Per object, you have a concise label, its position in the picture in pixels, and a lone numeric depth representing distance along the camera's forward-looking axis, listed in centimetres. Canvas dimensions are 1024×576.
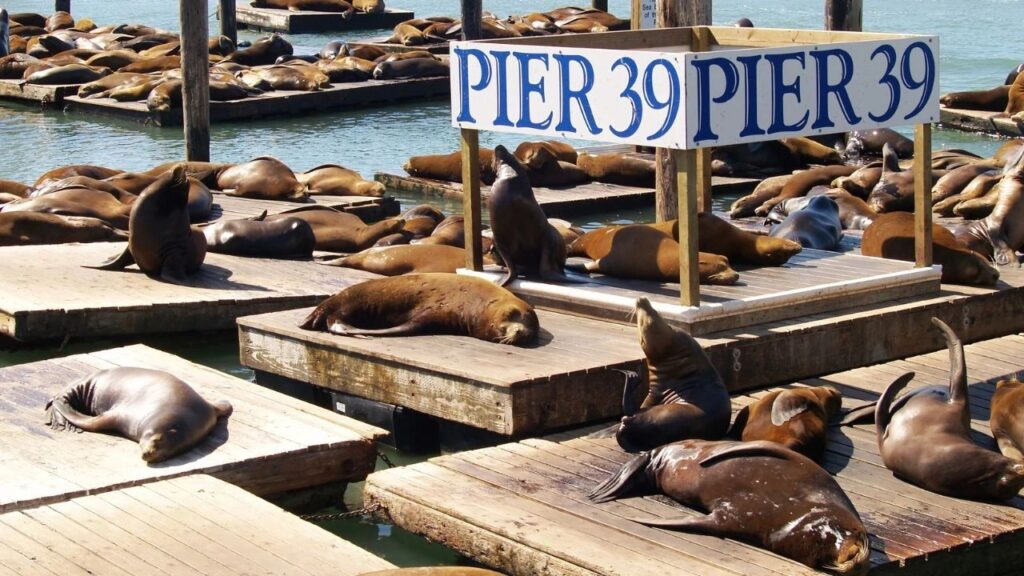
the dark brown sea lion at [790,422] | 1022
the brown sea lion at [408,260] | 1563
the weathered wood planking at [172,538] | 866
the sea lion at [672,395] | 1045
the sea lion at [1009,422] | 1014
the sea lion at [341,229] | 1870
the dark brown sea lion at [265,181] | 2211
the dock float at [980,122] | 3177
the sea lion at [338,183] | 2289
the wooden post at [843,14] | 2908
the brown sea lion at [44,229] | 1889
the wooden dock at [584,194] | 2300
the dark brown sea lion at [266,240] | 1825
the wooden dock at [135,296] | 1516
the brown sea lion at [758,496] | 852
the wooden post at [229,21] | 5321
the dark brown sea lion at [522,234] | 1393
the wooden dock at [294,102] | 3662
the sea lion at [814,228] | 1642
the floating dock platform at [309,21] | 6456
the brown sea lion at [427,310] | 1248
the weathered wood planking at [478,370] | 1123
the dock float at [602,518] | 865
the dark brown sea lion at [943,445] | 955
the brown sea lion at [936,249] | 1424
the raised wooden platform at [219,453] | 1018
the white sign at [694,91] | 1197
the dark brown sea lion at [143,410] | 1069
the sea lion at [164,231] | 1652
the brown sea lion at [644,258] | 1342
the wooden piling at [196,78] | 2539
